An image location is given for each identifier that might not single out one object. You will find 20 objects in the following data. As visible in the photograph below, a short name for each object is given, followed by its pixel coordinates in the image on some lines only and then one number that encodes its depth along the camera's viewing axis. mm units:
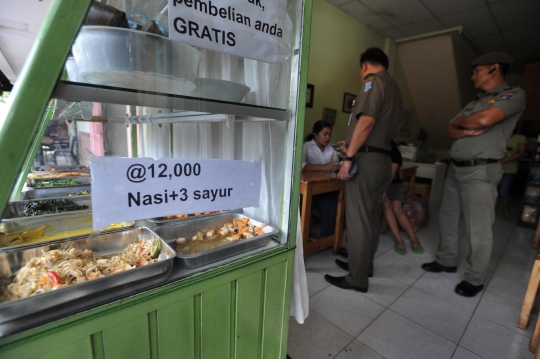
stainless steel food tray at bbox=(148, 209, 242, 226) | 918
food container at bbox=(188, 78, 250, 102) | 728
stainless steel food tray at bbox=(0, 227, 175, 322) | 448
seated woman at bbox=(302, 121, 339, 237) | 2318
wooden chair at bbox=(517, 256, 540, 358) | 1326
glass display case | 439
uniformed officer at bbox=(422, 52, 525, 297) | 1688
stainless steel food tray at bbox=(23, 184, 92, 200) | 1390
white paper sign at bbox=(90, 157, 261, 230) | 524
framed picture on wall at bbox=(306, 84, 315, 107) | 2975
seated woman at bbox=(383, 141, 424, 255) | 2443
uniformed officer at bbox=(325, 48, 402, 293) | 1640
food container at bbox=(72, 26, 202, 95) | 513
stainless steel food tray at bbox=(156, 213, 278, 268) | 681
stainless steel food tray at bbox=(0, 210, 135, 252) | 845
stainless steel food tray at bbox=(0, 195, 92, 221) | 964
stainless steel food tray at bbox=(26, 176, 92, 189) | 1546
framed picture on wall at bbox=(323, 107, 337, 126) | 3256
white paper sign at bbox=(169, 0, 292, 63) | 552
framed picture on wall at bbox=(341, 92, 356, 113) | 3506
